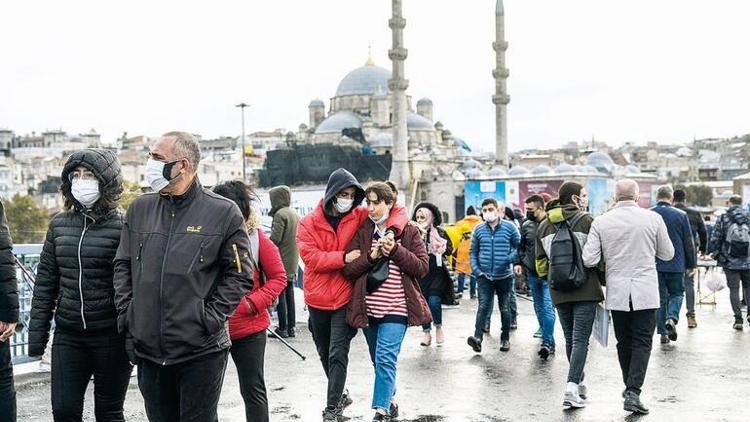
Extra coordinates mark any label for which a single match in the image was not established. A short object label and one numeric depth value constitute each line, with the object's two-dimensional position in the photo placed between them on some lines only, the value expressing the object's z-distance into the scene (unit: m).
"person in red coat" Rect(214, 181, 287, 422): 4.82
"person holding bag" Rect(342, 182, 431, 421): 5.59
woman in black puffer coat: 4.24
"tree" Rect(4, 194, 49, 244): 62.84
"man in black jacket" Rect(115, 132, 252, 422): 3.57
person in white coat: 6.00
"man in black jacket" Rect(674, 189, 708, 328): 9.79
